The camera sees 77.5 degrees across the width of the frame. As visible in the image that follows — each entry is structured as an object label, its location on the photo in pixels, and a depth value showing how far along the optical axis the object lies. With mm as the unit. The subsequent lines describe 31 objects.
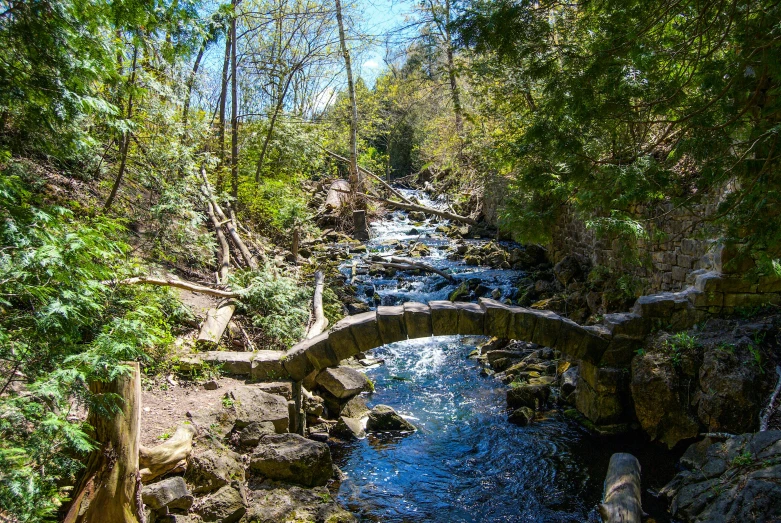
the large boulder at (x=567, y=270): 10930
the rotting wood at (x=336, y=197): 16406
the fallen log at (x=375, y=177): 14670
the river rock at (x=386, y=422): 7156
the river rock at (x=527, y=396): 7520
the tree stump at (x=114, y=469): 3215
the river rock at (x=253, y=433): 5184
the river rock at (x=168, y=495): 3723
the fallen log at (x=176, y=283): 5226
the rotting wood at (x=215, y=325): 6602
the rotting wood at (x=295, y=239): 11430
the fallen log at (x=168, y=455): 3900
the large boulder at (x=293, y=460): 4941
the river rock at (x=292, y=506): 4461
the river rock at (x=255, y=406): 5375
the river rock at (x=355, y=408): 7375
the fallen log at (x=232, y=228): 9352
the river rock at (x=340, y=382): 7465
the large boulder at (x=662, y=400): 5734
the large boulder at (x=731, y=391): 5051
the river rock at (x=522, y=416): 7070
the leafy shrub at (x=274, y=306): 7527
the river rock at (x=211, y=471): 4246
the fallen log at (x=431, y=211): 13469
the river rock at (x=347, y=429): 6918
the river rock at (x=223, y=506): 4086
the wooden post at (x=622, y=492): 4047
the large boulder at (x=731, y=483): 3791
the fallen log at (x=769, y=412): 4820
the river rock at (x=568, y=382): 7555
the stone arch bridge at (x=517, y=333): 6406
